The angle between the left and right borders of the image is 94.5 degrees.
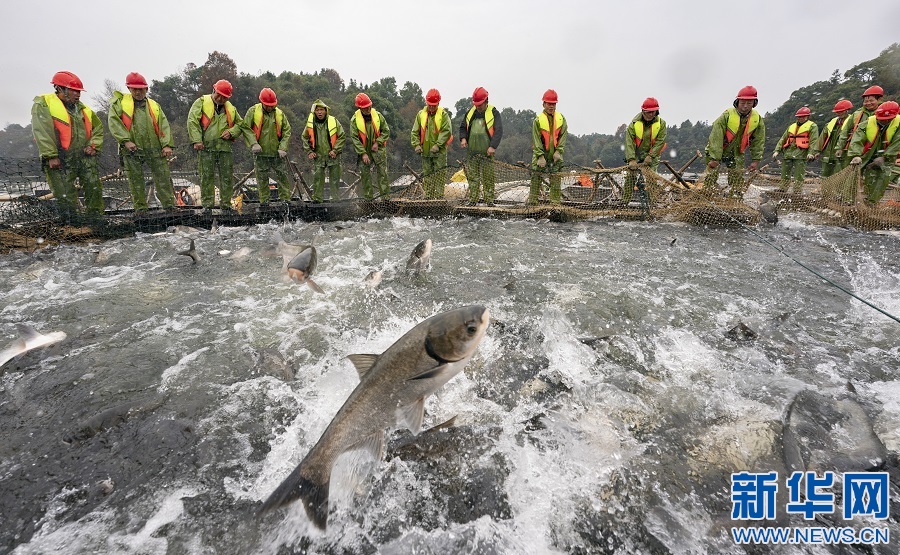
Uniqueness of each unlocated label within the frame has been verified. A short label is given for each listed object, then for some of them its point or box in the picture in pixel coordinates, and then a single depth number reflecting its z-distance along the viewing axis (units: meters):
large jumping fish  2.21
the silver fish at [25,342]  3.93
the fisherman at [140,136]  8.76
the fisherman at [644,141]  10.37
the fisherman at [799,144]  12.41
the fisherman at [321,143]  10.25
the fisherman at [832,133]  12.45
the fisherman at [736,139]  10.02
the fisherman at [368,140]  10.75
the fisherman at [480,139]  10.66
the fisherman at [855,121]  10.38
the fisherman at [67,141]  7.90
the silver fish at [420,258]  6.16
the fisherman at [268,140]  9.88
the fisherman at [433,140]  10.88
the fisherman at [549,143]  10.54
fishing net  8.44
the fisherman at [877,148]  9.65
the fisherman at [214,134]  9.36
